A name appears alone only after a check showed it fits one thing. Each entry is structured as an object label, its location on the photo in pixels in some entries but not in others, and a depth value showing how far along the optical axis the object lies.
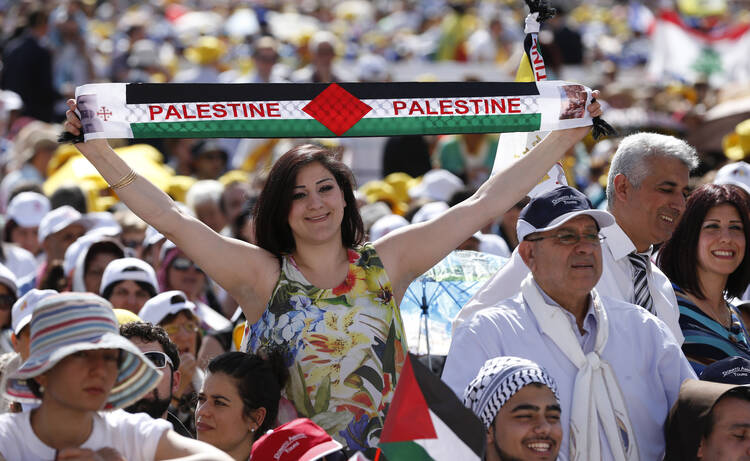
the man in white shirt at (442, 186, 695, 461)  8.80
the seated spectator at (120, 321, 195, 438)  9.57
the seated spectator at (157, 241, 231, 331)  15.05
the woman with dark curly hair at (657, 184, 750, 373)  11.21
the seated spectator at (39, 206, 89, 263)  16.86
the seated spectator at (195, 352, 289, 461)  9.12
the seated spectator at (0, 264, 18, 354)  13.28
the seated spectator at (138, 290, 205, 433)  11.99
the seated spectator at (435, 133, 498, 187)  23.30
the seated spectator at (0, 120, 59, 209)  22.77
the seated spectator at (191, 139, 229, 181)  25.12
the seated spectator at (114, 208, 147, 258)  17.12
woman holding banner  9.02
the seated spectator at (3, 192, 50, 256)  18.25
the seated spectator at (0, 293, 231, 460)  6.78
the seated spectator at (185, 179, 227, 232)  19.42
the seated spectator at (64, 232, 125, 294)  14.44
